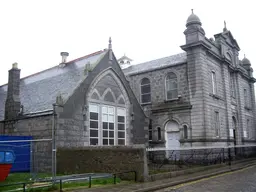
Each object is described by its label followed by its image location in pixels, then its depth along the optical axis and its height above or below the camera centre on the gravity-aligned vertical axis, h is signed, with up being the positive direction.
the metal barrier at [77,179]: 10.23 -1.52
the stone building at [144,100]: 17.55 +3.02
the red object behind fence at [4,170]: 11.45 -1.08
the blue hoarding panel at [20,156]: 15.84 -0.77
